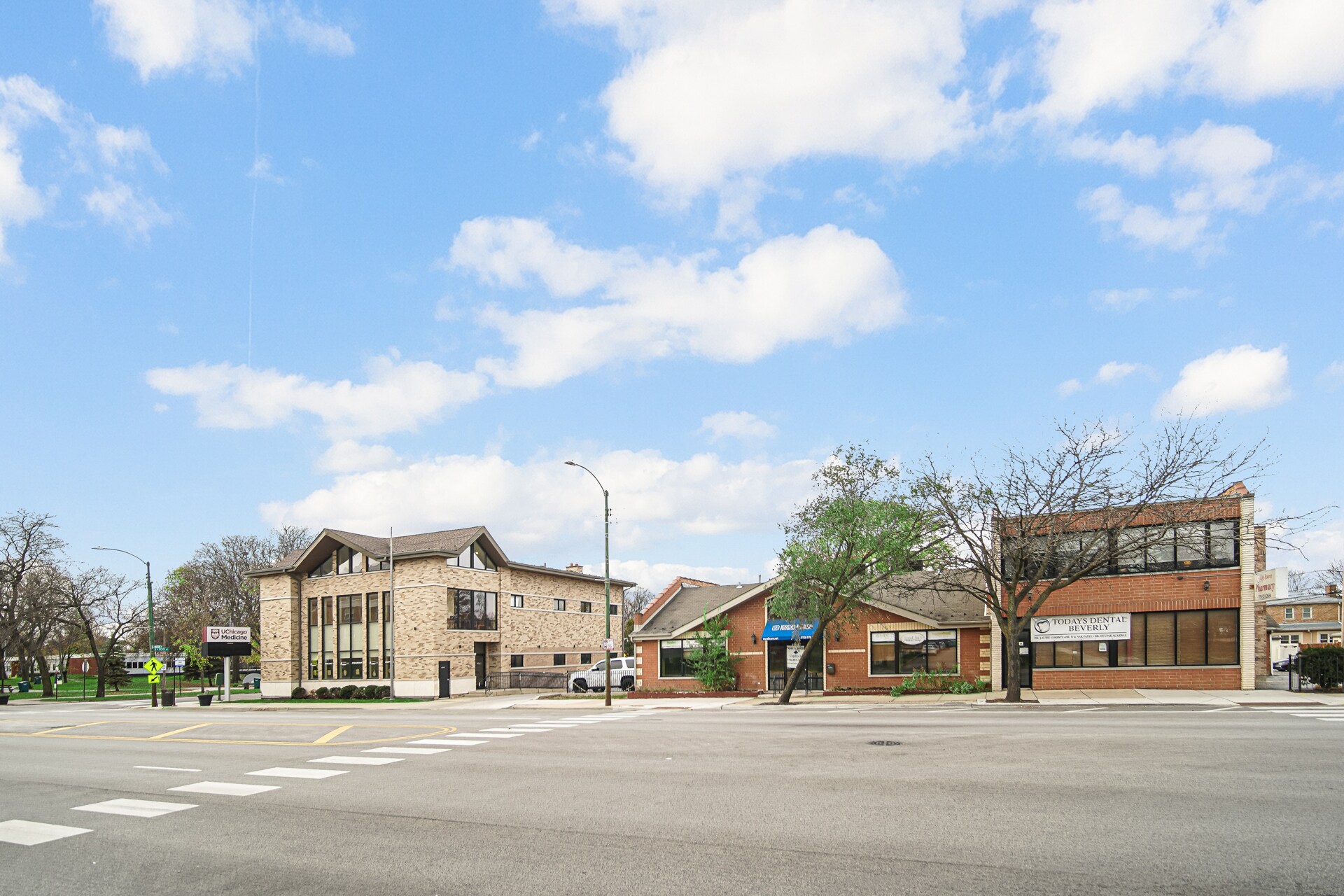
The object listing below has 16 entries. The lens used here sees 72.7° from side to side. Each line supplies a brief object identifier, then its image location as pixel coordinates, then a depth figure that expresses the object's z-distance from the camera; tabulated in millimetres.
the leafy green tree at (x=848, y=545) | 31328
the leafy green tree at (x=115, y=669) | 72188
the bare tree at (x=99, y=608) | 66125
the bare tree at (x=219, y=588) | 75312
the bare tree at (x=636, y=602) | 107131
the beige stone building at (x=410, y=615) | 50125
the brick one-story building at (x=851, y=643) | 35812
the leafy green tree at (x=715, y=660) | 39625
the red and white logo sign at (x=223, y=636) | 52094
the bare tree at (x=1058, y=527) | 29156
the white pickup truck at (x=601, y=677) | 44844
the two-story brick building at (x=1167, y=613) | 30719
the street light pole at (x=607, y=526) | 36438
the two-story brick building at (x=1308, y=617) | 83688
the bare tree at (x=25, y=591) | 65312
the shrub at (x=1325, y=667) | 28891
